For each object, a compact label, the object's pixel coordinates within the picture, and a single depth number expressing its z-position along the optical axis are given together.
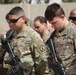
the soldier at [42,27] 10.77
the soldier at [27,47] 7.69
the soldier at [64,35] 7.22
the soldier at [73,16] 10.25
